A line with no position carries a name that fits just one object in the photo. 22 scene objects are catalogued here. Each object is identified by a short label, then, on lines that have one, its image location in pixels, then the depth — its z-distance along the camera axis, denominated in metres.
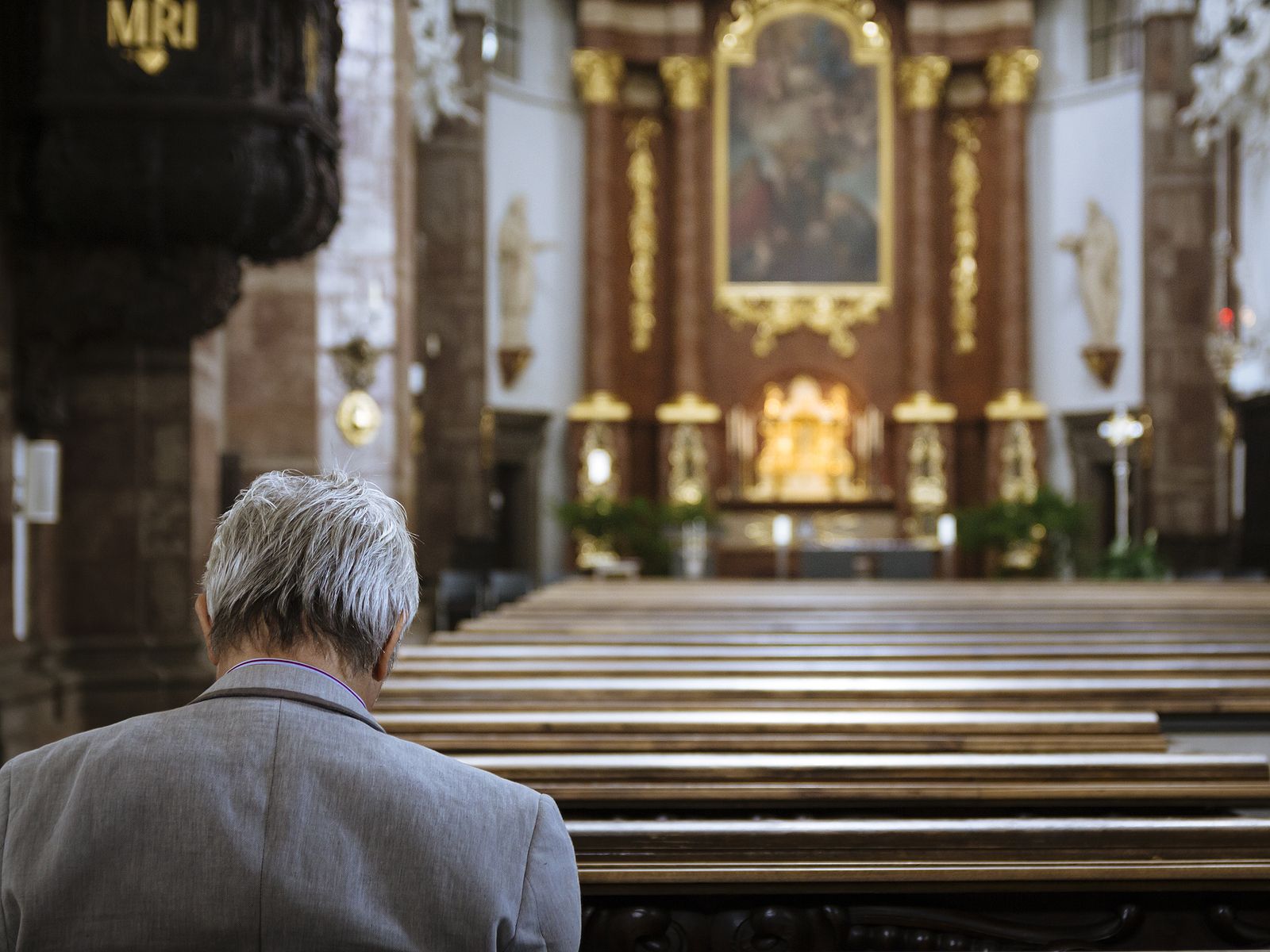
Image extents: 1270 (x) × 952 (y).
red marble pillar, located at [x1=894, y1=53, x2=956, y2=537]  20.77
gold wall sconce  10.52
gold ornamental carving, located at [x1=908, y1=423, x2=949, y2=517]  20.53
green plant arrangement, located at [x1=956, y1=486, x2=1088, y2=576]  17.61
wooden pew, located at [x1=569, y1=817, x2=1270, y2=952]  2.39
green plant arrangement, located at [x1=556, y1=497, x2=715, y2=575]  18.23
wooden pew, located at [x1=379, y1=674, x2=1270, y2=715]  3.87
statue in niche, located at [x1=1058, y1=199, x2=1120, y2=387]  20.11
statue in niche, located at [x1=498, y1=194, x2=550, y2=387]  19.56
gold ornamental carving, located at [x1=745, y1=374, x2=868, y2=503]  20.89
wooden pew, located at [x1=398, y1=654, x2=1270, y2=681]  4.52
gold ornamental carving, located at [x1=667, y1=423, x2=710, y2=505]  20.62
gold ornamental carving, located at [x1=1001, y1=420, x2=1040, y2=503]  20.58
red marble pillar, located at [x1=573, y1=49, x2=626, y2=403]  20.73
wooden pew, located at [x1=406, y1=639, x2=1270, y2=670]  4.96
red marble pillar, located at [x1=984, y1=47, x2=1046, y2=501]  20.69
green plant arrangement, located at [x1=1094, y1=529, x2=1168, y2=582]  15.50
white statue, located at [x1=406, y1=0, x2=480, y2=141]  15.55
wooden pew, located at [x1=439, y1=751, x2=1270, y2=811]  2.80
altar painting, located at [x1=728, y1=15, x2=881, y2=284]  21.55
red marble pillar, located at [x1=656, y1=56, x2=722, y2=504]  20.81
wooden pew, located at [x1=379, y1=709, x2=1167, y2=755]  3.23
